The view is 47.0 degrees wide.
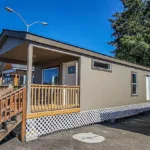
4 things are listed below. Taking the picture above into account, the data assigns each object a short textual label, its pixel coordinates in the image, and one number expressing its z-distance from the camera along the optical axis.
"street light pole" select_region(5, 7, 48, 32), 11.06
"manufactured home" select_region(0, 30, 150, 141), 5.66
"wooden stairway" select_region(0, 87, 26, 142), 5.09
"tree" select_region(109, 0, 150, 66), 16.41
